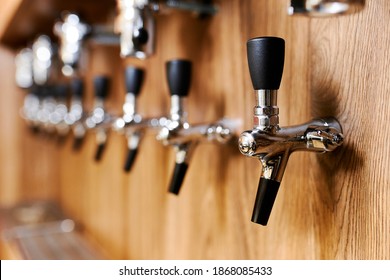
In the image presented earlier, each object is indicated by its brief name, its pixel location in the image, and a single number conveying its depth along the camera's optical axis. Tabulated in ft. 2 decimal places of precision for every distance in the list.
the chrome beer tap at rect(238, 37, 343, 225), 1.79
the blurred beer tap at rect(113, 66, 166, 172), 3.27
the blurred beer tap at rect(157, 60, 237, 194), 2.59
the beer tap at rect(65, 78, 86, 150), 4.98
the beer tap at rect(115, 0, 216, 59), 2.62
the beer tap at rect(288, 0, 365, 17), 1.84
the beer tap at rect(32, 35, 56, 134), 5.80
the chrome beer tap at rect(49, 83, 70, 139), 5.56
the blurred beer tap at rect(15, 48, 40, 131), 6.94
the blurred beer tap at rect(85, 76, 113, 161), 3.92
